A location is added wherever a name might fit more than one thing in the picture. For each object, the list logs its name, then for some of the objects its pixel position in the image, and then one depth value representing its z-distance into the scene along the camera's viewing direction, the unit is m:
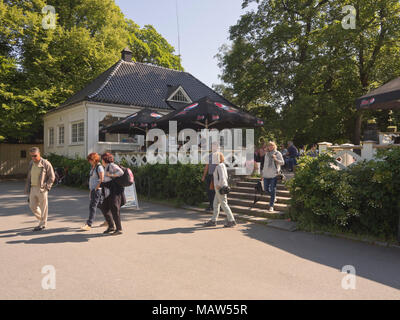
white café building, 21.53
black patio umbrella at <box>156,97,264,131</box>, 11.91
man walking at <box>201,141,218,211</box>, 9.33
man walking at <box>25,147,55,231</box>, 7.75
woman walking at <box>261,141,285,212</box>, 9.45
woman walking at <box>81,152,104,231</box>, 7.56
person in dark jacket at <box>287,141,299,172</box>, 16.73
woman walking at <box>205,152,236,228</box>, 8.26
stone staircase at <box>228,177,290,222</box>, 9.23
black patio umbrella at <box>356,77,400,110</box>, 7.54
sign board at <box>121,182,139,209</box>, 10.67
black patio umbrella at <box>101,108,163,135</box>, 15.54
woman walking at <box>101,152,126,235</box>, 7.44
